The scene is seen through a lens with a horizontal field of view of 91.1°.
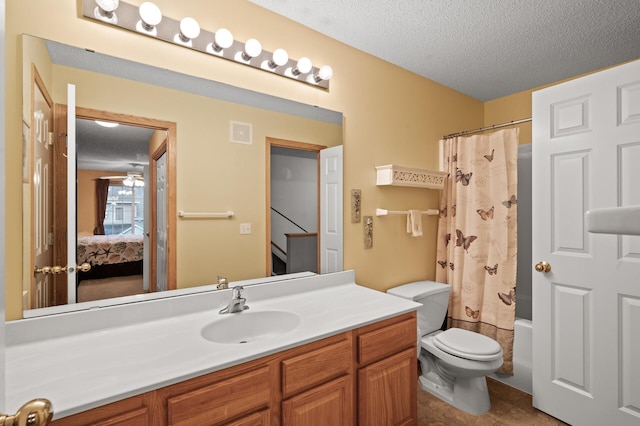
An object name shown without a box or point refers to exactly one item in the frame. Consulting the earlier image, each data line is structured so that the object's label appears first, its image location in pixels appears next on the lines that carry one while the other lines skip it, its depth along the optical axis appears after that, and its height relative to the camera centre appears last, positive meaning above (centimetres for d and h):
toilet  186 -88
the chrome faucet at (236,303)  147 -42
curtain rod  215 +66
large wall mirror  125 +17
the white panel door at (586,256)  159 -23
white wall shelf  220 +27
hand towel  239 -7
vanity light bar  133 +85
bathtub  211 -97
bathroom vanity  90 -50
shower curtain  227 -16
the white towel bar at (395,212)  226 +1
